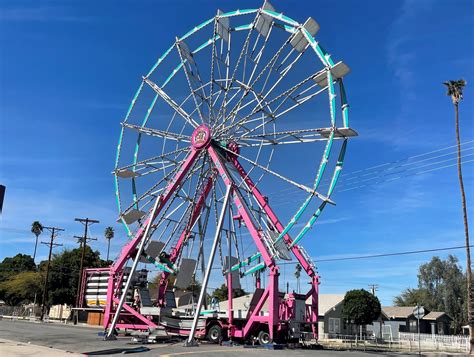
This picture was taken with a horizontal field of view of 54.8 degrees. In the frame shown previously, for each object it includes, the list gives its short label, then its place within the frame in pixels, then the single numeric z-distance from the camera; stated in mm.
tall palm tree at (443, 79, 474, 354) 32281
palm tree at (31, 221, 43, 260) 102375
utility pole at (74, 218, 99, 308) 59125
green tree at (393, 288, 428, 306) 84538
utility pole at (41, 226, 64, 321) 62134
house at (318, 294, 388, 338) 51447
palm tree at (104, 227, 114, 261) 103312
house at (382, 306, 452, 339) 68188
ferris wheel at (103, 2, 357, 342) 23094
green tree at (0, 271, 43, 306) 75312
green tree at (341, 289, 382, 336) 45312
